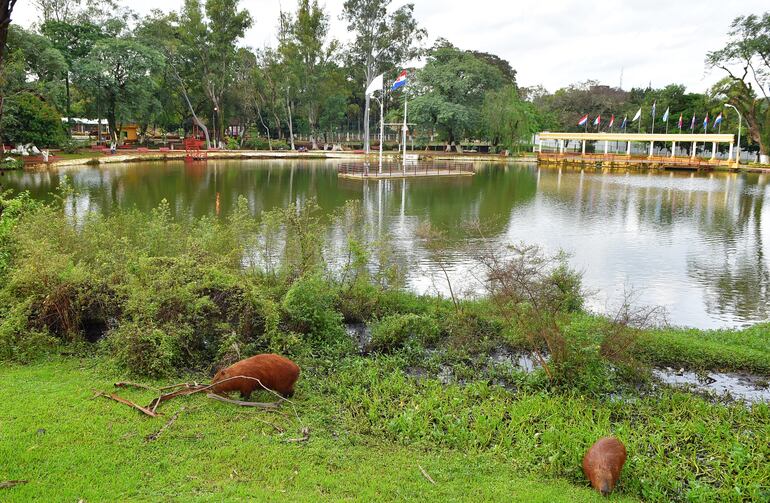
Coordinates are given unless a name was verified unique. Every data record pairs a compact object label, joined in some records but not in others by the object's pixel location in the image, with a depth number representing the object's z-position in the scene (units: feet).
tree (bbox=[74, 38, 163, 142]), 136.36
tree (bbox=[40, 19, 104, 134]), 139.44
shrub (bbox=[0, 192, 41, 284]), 26.07
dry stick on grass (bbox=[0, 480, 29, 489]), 12.92
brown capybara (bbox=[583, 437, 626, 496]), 14.30
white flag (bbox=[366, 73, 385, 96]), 100.17
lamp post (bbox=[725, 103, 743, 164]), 146.51
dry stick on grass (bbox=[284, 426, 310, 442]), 16.08
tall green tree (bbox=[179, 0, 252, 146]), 156.76
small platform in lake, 108.58
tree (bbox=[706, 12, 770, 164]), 153.79
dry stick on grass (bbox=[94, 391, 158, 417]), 16.96
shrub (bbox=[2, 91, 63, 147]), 109.91
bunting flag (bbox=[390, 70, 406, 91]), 98.62
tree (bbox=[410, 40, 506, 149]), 175.73
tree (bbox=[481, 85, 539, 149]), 175.01
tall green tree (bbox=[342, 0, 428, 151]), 177.37
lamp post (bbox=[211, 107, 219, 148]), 180.45
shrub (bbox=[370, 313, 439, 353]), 25.45
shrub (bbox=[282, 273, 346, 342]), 24.39
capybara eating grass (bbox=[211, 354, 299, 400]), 18.63
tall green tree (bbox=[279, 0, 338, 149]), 170.40
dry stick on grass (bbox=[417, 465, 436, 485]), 14.16
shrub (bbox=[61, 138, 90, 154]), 127.75
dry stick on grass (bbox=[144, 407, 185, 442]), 15.61
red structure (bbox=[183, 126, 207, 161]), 144.87
